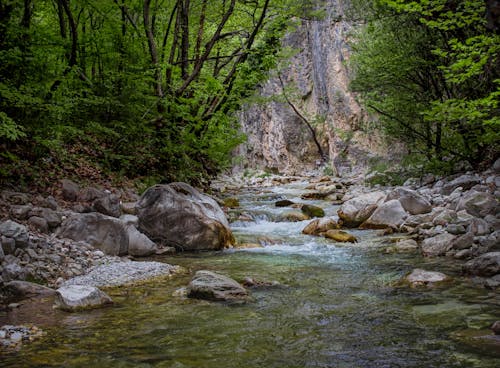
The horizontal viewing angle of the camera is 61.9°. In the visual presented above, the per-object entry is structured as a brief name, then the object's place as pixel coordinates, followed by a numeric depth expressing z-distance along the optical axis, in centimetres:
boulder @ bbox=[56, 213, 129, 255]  696
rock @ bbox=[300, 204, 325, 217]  1245
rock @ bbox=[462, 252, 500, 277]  555
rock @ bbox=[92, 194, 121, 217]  805
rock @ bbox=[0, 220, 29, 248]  570
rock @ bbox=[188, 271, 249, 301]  502
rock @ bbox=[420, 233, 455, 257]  729
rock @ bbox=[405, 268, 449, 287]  543
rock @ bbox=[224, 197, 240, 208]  1390
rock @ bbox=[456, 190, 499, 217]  846
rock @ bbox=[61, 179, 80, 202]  823
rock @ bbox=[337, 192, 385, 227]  1084
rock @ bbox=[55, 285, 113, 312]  458
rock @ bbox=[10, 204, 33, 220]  666
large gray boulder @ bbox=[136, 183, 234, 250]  832
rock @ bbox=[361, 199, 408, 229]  1013
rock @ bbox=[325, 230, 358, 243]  904
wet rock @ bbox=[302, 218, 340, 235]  1019
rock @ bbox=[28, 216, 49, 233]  665
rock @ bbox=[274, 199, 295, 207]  1426
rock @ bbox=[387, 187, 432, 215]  1043
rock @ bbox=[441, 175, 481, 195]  1134
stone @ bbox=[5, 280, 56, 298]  485
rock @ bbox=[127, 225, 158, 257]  757
